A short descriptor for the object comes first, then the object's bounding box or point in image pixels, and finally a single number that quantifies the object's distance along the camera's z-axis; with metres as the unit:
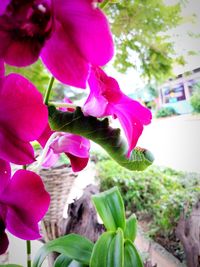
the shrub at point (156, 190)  1.25
